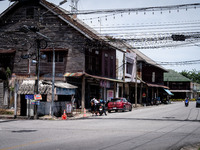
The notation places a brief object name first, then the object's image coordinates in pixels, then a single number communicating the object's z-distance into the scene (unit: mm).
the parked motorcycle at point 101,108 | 27234
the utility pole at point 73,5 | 40250
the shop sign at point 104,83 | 35466
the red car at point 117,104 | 31859
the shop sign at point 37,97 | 23002
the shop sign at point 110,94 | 40759
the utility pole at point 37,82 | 23406
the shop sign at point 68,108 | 25547
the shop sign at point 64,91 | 25500
